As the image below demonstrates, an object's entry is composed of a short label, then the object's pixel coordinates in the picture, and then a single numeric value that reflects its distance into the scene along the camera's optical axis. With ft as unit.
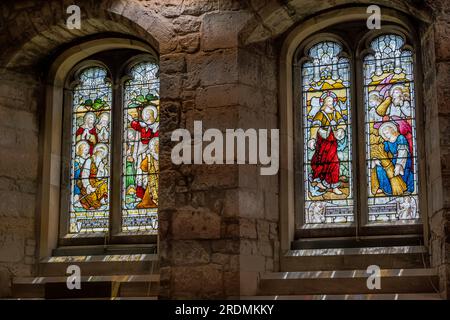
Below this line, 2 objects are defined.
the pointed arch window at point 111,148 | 26.04
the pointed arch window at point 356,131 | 23.65
